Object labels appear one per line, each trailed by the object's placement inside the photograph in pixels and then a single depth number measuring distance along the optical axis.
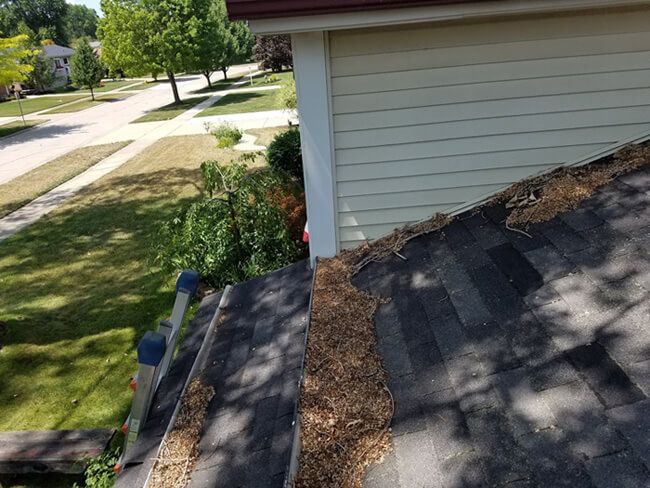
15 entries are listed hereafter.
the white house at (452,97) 3.35
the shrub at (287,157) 10.53
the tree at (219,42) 28.40
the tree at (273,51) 20.22
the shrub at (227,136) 16.80
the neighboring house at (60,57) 56.81
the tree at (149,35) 26.23
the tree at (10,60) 16.13
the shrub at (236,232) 6.20
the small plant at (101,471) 3.84
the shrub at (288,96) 15.91
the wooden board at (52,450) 4.24
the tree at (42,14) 70.06
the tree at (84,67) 35.72
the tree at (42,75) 42.75
